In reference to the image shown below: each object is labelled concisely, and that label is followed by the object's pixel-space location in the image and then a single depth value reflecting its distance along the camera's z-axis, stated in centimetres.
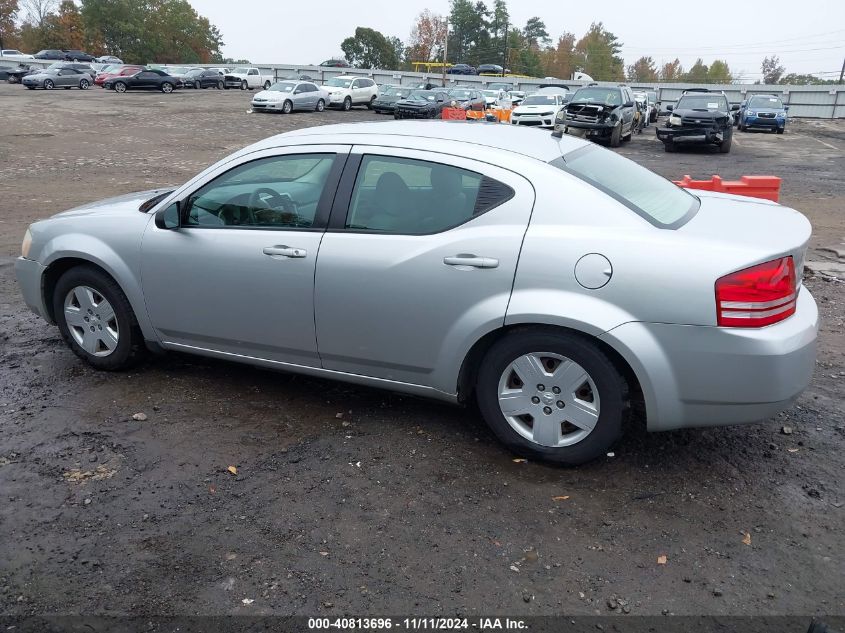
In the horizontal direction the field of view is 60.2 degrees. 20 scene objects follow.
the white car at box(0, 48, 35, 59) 6412
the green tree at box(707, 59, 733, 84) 13612
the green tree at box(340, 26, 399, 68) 11106
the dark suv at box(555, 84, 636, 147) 2181
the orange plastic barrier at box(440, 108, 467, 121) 2615
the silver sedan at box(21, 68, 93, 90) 4066
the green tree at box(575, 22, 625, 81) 11731
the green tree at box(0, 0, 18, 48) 8781
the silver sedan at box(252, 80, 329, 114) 3075
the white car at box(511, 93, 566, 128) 2467
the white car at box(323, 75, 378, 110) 3512
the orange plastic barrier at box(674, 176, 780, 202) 788
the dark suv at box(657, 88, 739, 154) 2056
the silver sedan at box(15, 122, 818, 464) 333
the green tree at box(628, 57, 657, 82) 14050
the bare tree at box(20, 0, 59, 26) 9288
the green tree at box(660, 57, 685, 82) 14850
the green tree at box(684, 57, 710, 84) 14562
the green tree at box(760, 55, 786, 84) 13625
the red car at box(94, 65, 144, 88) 4291
